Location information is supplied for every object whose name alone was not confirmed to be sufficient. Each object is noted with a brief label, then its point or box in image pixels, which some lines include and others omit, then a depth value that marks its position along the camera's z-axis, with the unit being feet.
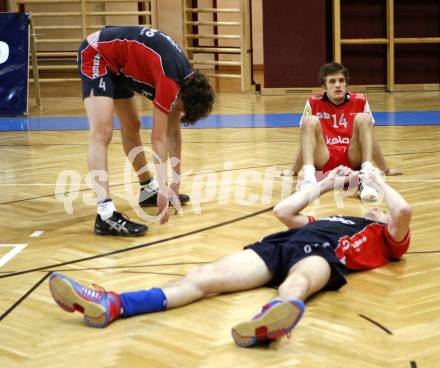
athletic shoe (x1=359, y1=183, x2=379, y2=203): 27.70
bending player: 24.17
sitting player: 29.31
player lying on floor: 15.84
